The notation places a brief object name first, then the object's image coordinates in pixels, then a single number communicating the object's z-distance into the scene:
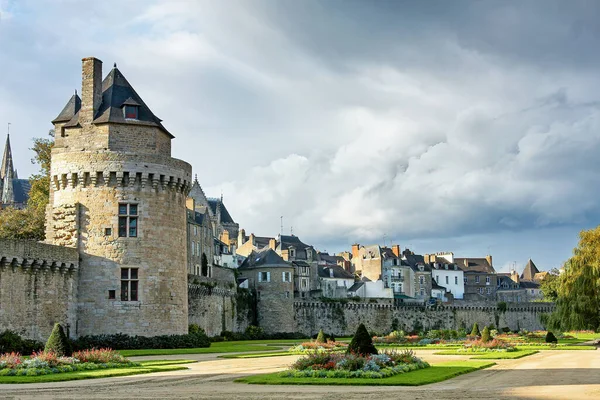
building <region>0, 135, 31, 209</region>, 115.94
